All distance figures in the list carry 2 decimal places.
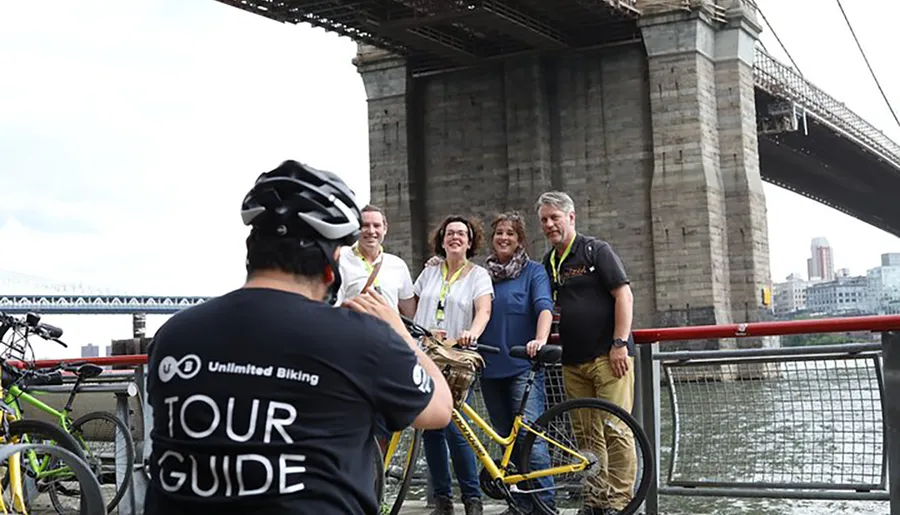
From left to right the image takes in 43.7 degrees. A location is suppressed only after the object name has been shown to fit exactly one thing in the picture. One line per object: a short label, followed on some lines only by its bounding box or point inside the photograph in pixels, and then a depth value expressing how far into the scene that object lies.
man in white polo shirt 3.91
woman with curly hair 4.21
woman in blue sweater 4.32
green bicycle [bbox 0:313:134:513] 4.26
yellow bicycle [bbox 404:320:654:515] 3.86
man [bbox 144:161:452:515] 1.43
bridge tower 27.52
